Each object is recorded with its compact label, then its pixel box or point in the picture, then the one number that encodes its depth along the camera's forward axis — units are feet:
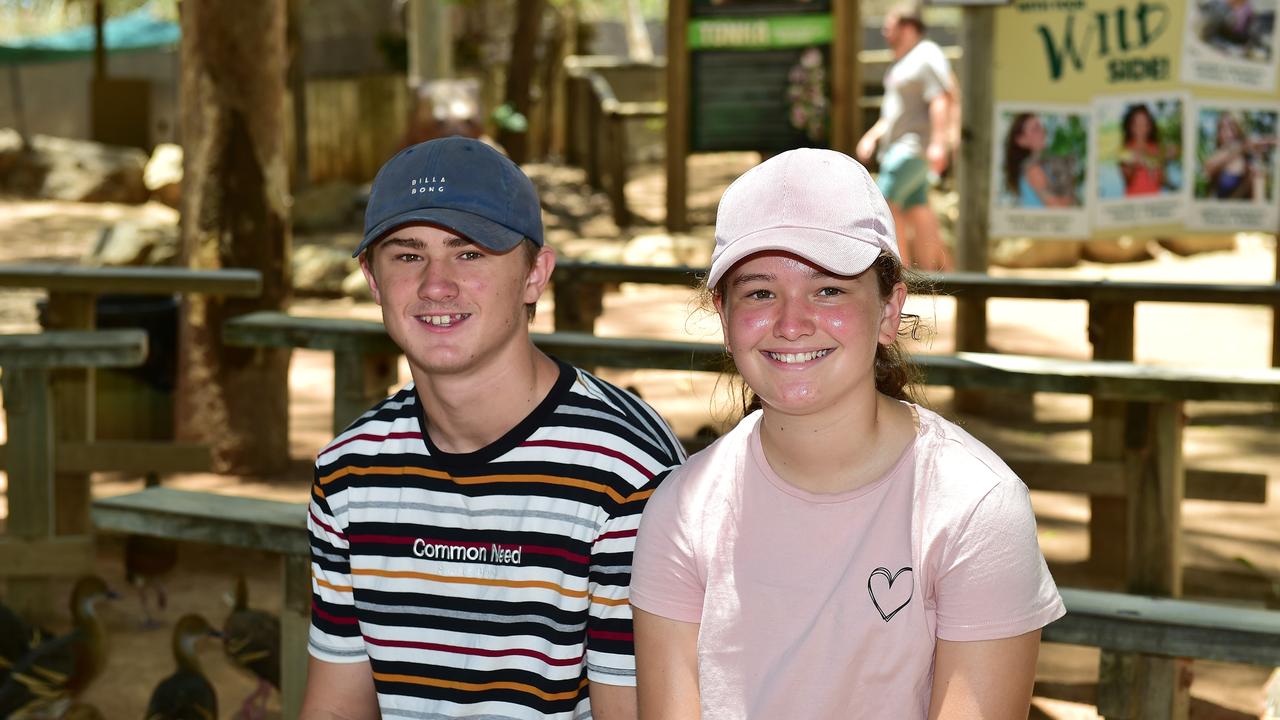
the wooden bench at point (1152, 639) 9.23
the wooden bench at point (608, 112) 48.24
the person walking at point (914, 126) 28.35
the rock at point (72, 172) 64.28
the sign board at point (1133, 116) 23.34
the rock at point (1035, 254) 41.65
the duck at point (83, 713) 12.93
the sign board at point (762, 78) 35.32
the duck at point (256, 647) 13.07
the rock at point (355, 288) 38.68
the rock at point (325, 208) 52.06
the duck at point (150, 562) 16.16
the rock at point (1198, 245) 42.50
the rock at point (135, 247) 32.32
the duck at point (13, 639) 13.74
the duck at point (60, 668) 13.07
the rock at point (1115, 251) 42.15
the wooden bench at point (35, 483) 14.23
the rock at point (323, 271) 39.58
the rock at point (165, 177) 63.52
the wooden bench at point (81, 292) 15.60
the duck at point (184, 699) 12.50
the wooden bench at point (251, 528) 11.64
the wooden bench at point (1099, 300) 16.35
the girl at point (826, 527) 6.21
